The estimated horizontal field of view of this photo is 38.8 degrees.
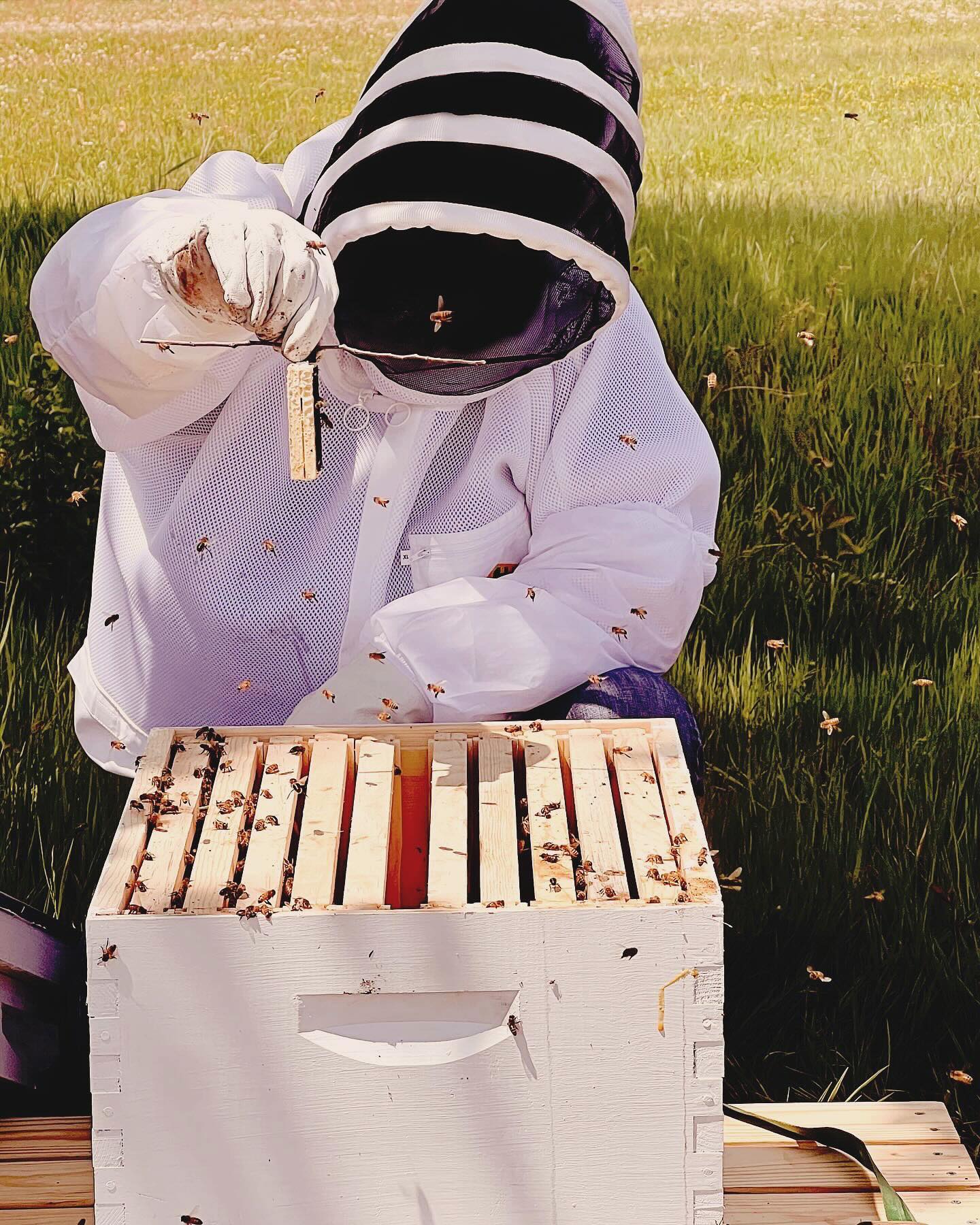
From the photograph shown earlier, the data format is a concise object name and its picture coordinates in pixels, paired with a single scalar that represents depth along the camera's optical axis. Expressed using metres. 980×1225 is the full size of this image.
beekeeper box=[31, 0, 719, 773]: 1.54
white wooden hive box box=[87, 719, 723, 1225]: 1.20
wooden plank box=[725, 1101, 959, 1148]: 1.73
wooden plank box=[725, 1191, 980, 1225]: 1.57
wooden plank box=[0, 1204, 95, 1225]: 1.54
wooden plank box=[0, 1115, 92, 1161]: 1.66
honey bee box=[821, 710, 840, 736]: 2.41
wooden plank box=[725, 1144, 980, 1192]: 1.64
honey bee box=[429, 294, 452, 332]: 1.63
